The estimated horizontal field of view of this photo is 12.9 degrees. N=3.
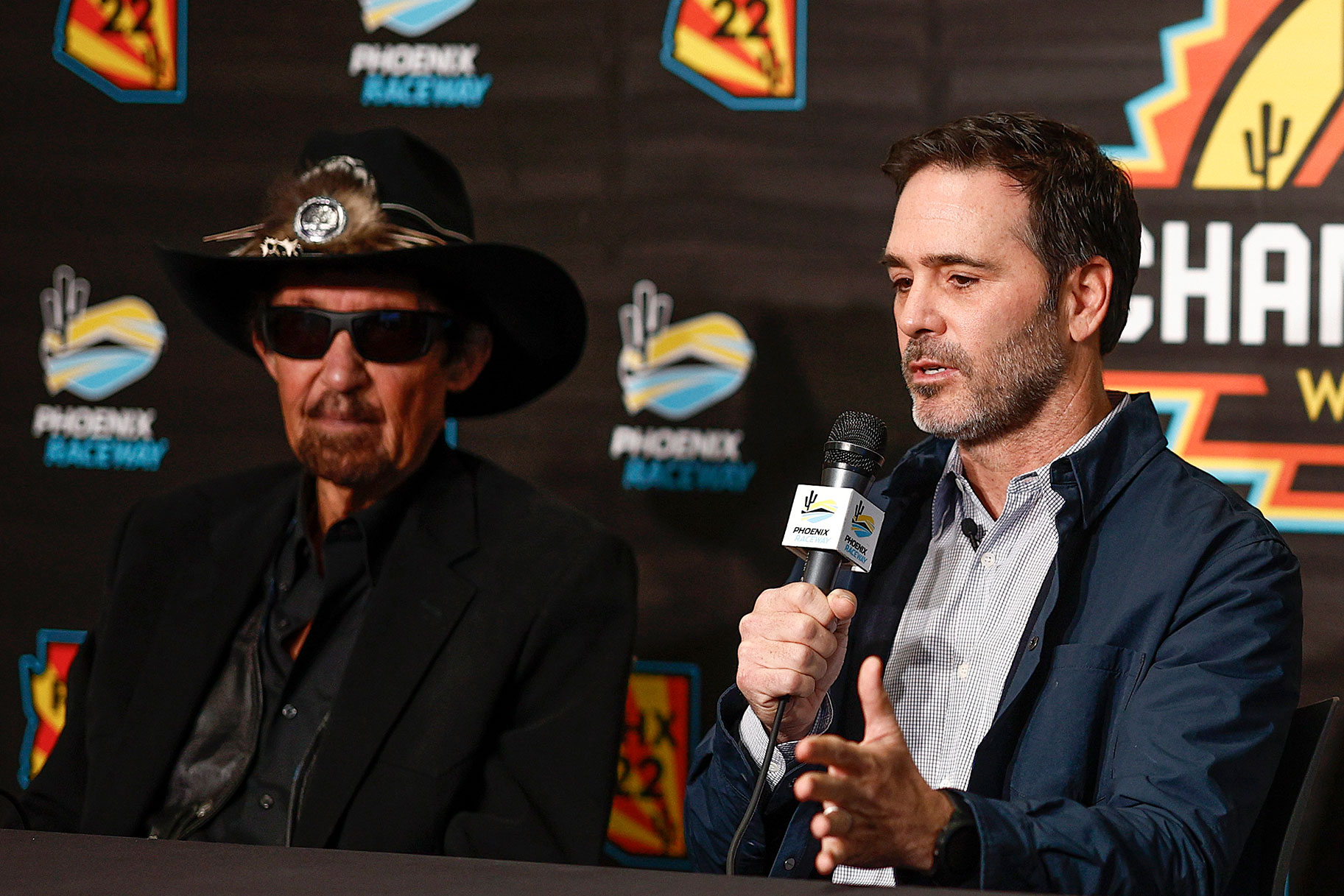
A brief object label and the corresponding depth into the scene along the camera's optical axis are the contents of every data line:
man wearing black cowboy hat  4.57
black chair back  4.34
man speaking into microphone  4.28
